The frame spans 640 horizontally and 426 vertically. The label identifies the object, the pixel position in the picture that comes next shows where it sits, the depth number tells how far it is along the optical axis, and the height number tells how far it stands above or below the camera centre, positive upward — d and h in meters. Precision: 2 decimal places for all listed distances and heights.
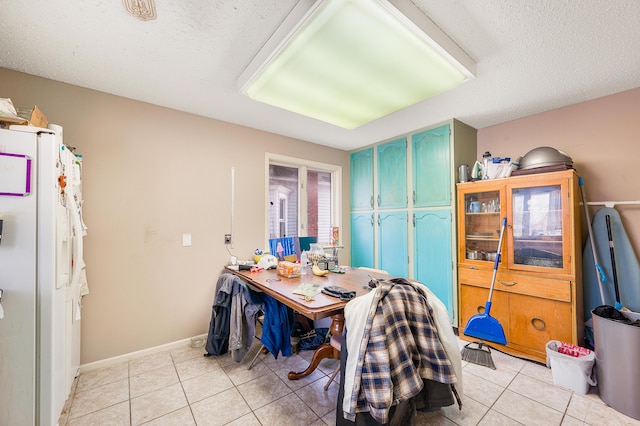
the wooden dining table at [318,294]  1.58 -0.57
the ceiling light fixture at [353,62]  1.38 +1.03
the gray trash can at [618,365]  1.69 -1.05
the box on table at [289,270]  2.39 -0.50
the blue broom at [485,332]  2.39 -1.13
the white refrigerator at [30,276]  1.25 -0.29
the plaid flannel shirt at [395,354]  1.17 -0.69
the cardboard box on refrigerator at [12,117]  1.36 +0.59
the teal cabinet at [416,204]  2.98 +0.14
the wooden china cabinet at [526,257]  2.27 -0.43
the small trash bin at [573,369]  1.91 -1.19
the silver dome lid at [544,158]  2.37 +0.53
